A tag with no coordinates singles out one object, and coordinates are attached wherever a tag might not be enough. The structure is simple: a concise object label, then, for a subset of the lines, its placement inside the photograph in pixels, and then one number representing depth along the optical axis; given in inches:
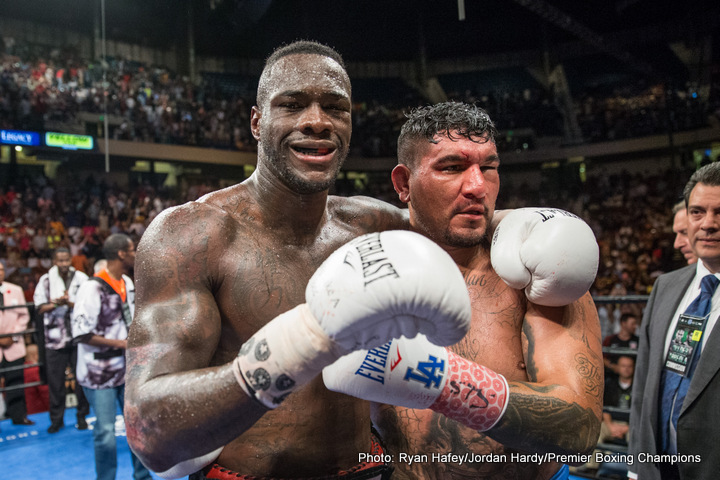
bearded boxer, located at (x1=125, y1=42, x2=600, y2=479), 41.2
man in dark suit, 88.7
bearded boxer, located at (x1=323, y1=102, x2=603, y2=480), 48.6
